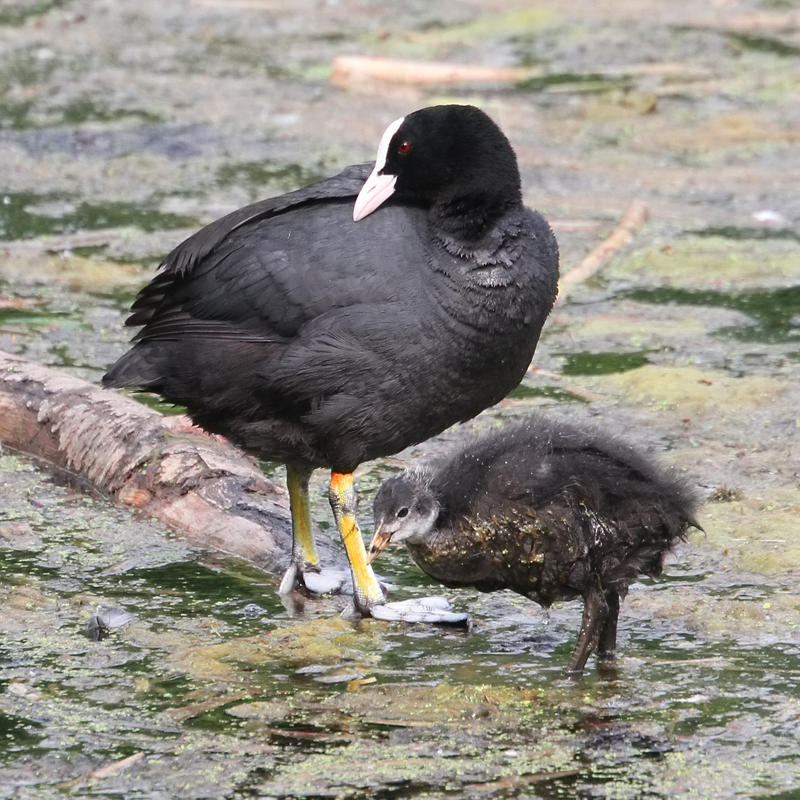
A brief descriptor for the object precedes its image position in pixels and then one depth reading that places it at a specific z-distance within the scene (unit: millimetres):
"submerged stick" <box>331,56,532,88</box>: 23578
